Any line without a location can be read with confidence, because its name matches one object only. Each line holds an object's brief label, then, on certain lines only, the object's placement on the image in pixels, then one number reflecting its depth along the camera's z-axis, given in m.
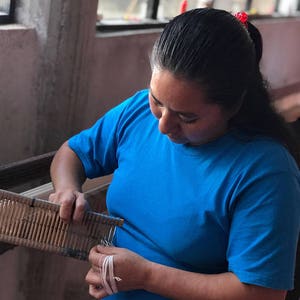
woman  0.94
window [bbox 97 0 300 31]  2.05
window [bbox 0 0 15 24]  1.65
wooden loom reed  1.05
